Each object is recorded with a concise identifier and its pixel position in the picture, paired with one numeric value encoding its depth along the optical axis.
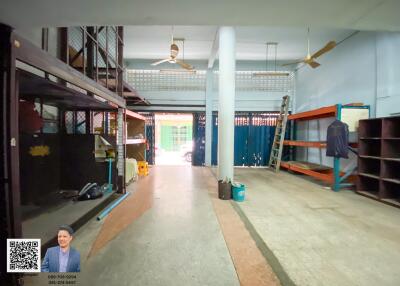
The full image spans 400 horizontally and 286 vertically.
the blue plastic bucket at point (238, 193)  4.33
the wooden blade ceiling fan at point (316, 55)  4.99
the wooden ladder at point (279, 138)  8.30
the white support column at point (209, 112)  9.49
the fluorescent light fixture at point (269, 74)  7.42
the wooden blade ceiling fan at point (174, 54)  5.59
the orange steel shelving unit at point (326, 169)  5.31
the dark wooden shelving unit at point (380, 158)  4.41
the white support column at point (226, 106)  4.78
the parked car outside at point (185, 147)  15.80
